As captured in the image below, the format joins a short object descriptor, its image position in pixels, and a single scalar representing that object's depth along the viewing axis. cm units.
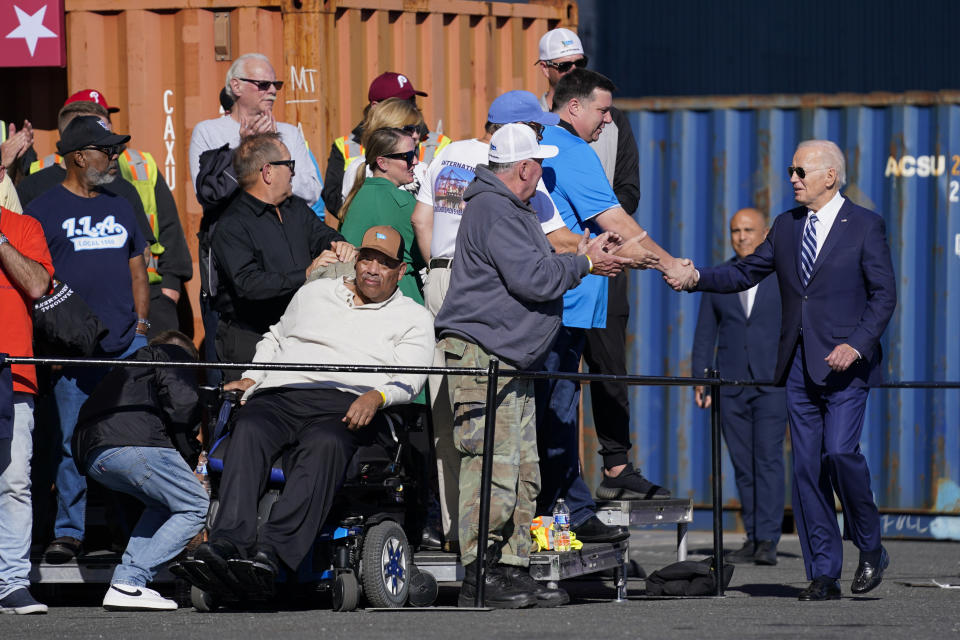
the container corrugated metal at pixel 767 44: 4309
